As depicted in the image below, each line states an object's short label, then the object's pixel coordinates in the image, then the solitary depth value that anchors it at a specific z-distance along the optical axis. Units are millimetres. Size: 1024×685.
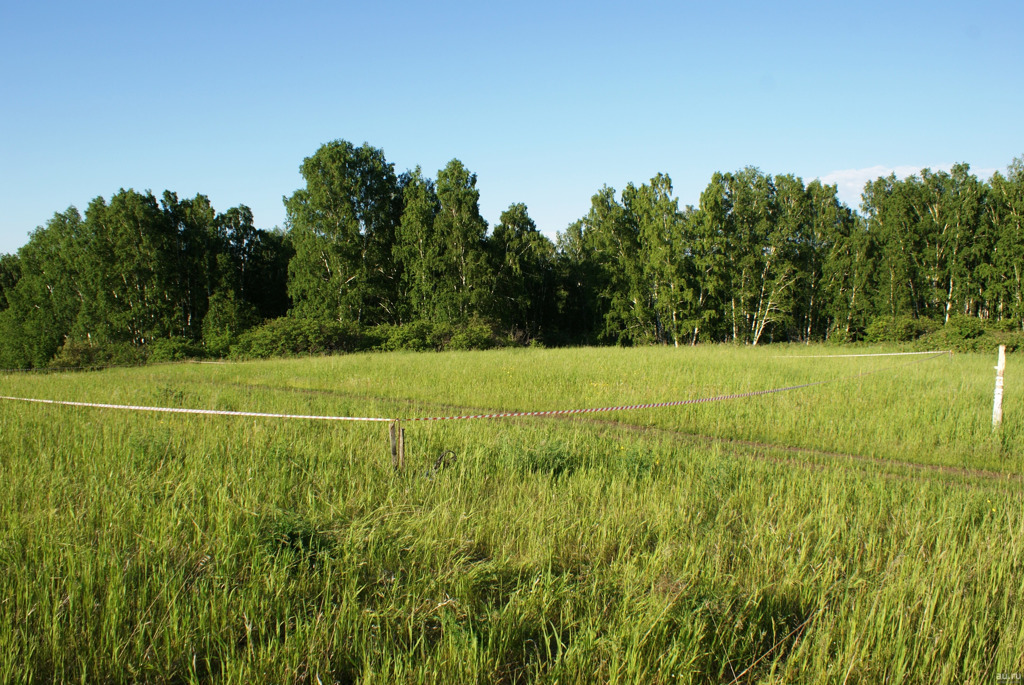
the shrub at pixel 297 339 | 31453
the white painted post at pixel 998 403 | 8516
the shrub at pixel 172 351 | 37031
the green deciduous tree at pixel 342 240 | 40000
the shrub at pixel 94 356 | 31266
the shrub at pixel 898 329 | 34969
